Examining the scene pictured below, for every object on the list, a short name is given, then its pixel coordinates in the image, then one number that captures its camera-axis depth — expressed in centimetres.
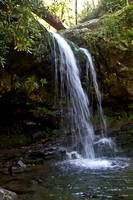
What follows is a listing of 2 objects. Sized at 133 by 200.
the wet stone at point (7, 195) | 224
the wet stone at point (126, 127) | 754
